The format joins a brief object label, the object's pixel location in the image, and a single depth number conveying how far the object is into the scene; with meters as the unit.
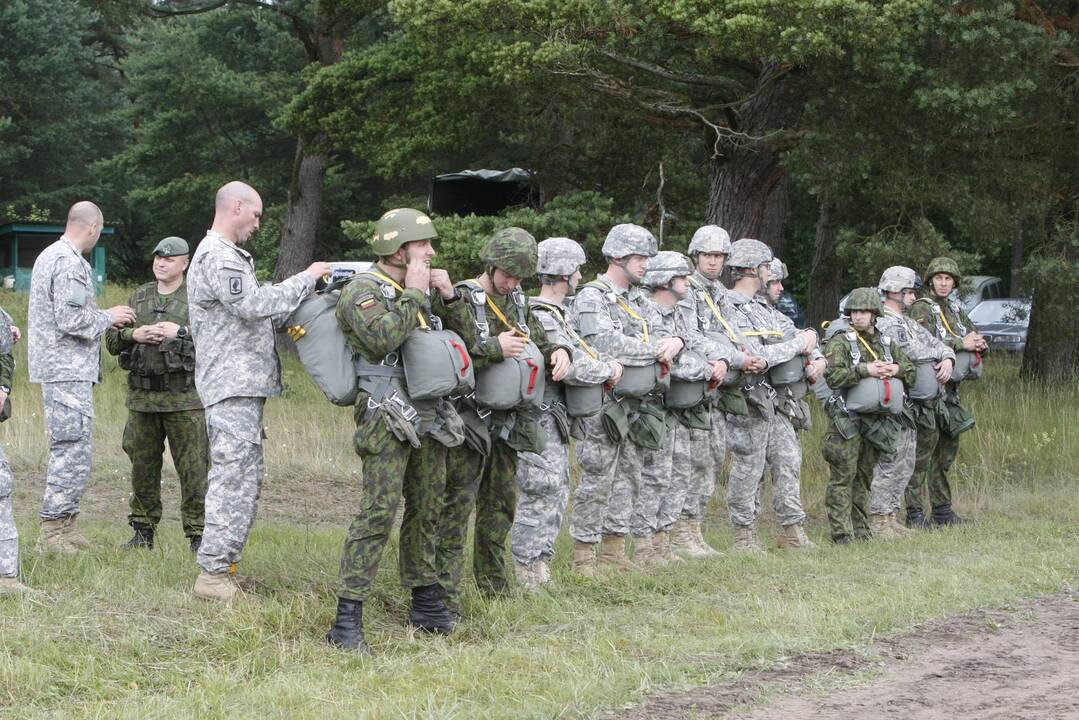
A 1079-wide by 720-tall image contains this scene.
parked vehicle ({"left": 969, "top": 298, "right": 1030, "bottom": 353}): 27.70
